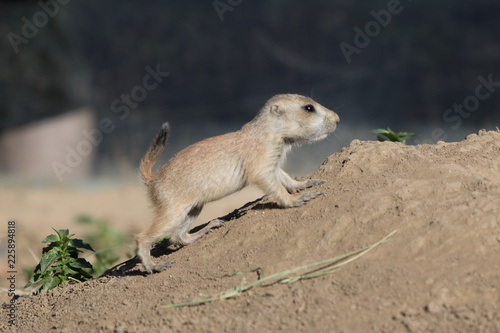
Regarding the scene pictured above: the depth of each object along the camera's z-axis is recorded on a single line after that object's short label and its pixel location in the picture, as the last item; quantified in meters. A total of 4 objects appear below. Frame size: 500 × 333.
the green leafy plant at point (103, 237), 13.72
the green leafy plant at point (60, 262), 10.05
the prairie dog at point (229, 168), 9.97
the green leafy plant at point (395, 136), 10.99
